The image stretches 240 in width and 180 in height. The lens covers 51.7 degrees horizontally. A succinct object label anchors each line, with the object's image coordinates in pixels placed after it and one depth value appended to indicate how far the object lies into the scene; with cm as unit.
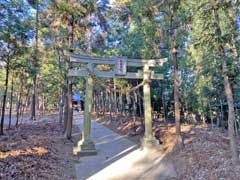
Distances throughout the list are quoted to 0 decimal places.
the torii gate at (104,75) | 827
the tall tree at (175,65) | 778
